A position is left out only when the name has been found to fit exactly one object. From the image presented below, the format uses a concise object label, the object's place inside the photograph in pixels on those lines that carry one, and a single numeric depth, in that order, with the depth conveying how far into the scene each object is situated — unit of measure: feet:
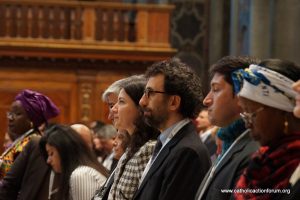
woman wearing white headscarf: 15.42
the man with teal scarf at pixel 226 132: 17.84
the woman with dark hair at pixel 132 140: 21.46
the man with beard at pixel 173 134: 19.23
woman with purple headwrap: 30.89
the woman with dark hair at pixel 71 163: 24.99
